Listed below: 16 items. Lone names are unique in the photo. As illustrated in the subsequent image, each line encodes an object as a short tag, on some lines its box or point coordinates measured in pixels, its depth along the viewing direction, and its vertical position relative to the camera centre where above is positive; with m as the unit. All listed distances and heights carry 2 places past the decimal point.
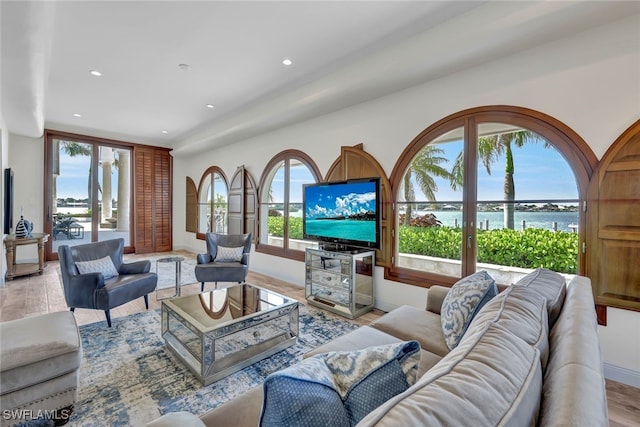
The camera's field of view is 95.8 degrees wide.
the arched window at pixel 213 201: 6.96 +0.21
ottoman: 1.55 -0.91
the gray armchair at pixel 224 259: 4.17 -0.76
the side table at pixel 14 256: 4.71 -0.78
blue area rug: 1.83 -1.26
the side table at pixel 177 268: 4.03 -0.82
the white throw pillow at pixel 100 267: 3.12 -0.64
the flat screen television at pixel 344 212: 3.44 -0.03
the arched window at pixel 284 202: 4.88 +0.15
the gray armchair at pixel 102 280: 2.92 -0.78
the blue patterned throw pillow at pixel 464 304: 1.71 -0.57
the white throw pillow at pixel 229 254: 4.46 -0.69
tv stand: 3.44 -0.88
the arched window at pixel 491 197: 2.52 +0.14
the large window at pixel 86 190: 6.23 +0.45
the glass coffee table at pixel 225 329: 2.15 -1.03
